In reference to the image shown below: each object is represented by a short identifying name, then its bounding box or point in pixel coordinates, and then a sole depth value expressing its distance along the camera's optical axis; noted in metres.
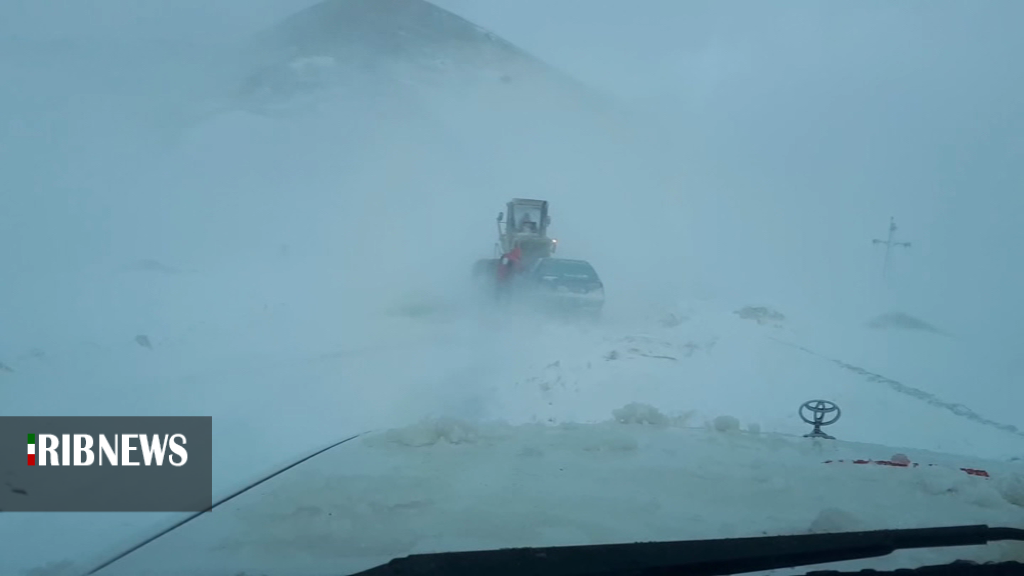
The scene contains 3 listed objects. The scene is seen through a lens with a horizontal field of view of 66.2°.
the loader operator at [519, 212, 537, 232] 15.97
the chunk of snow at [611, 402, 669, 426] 5.84
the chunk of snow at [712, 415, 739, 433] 5.67
